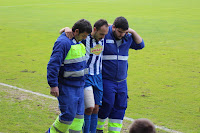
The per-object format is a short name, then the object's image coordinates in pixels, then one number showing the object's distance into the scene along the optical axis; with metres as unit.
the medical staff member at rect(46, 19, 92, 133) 9.70
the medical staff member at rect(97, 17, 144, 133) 11.28
